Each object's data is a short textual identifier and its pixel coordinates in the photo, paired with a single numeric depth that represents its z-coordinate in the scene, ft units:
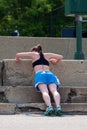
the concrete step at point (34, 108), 46.09
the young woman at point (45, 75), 45.03
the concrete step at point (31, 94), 48.29
